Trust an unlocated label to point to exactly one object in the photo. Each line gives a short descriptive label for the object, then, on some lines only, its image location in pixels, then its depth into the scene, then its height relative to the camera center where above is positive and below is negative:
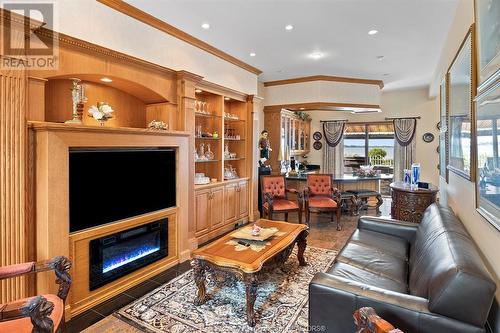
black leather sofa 1.36 -0.76
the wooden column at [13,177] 2.14 -0.08
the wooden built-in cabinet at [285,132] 6.78 +0.90
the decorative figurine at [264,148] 6.29 +0.41
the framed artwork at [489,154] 1.48 +0.07
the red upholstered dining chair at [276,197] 4.96 -0.60
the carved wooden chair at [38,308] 1.50 -0.83
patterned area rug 2.31 -1.32
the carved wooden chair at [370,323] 1.26 -0.76
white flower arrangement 2.96 +0.59
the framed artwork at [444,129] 3.51 +0.49
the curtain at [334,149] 8.70 +0.53
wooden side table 3.79 -0.51
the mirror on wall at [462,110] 2.12 +0.50
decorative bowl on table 2.92 -0.74
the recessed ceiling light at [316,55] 4.63 +1.89
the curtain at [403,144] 7.74 +0.60
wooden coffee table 2.34 -0.86
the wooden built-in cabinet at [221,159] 4.40 +0.14
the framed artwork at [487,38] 1.52 +0.77
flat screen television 2.59 -0.18
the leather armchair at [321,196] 5.12 -0.60
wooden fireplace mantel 2.31 -0.33
